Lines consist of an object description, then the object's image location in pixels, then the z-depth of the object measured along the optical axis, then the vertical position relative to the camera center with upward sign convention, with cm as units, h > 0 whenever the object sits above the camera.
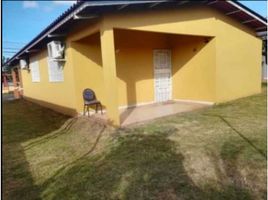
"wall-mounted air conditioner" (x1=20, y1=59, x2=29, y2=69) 1523 +92
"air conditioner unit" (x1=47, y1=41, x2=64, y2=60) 921 +102
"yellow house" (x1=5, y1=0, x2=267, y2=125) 722 +72
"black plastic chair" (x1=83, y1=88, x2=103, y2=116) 895 -89
